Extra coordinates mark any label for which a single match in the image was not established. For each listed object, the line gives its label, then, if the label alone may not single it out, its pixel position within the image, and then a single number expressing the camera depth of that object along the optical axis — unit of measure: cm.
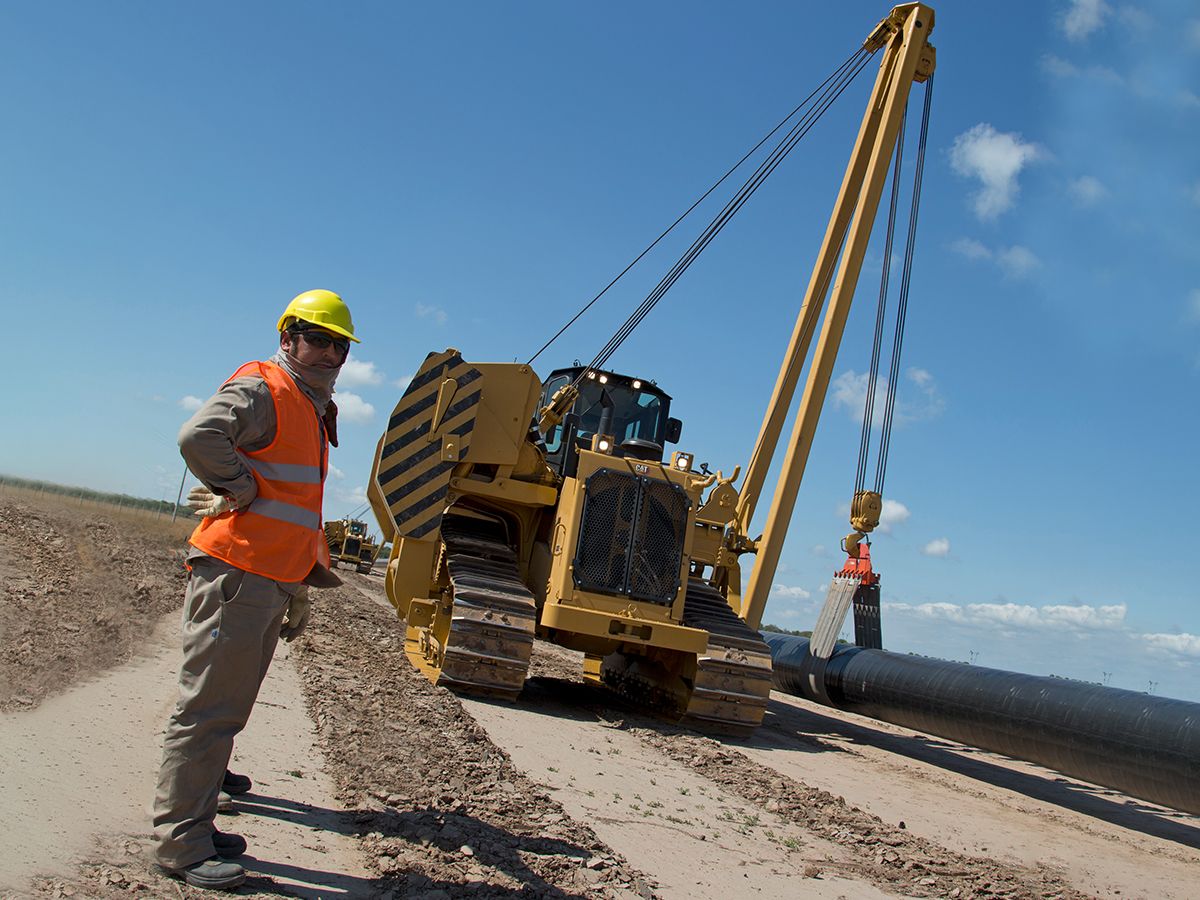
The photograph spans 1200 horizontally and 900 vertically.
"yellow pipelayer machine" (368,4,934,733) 877
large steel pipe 712
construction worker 332
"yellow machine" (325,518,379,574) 3628
